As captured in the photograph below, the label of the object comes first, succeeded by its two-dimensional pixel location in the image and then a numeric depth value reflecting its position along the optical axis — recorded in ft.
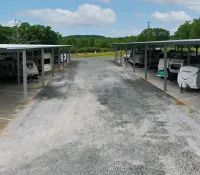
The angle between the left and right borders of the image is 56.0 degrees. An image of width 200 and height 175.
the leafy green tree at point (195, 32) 140.65
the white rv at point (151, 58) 58.17
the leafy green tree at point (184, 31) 168.00
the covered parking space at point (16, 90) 24.22
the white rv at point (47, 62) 50.79
